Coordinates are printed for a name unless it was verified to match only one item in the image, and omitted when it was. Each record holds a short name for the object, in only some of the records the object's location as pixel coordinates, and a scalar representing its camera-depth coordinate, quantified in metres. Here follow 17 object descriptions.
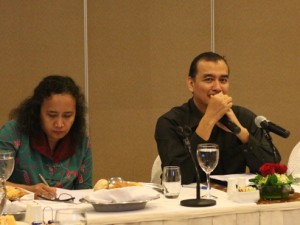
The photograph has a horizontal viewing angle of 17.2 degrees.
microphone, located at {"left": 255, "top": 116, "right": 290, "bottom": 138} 4.24
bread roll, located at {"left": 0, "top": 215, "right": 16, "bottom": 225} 2.79
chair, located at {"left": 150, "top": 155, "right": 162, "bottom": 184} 5.25
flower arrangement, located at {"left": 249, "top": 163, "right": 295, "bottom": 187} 3.76
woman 4.84
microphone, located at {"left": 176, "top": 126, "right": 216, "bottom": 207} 3.54
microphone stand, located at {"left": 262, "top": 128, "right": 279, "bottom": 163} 4.43
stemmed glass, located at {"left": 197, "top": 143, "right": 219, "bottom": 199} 3.67
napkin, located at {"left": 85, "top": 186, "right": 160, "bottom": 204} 3.38
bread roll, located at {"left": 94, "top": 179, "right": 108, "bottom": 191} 3.82
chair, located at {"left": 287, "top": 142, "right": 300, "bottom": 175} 5.24
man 4.96
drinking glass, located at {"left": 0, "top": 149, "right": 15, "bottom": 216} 3.48
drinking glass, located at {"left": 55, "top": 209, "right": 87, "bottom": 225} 2.37
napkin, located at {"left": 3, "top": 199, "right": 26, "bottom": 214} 3.34
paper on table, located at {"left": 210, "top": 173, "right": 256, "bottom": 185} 4.50
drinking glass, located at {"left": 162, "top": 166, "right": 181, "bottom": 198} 3.78
